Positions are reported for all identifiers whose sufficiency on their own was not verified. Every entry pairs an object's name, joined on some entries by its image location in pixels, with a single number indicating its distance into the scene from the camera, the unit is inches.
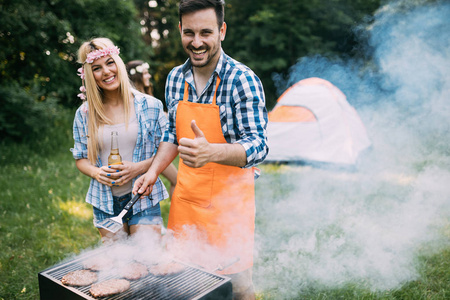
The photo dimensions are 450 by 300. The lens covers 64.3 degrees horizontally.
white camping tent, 258.1
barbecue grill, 66.2
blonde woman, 94.1
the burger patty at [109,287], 66.1
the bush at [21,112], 282.5
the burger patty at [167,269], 75.1
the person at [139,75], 182.5
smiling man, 75.4
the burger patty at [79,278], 69.3
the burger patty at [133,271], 73.7
